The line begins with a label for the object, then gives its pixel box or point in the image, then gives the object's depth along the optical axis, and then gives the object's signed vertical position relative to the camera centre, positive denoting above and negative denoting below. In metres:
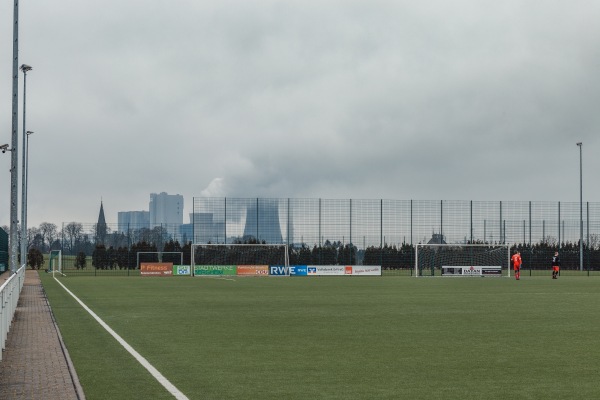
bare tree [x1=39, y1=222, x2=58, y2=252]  80.45 +0.14
